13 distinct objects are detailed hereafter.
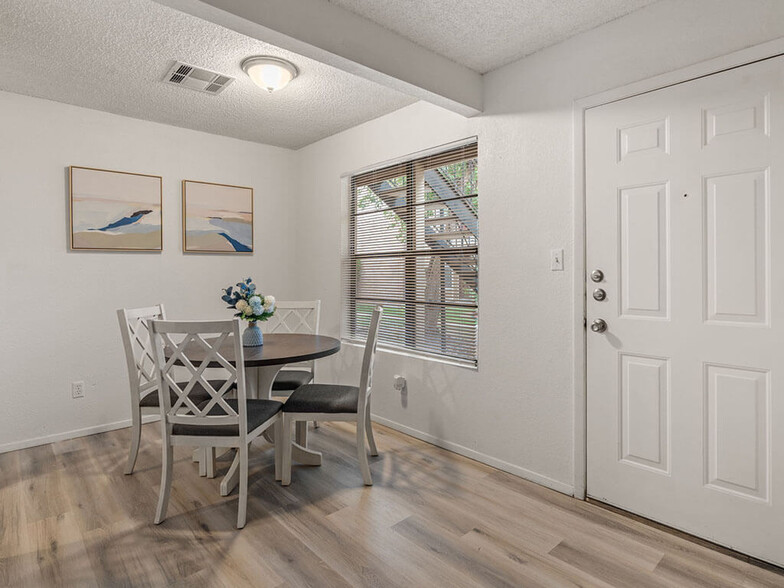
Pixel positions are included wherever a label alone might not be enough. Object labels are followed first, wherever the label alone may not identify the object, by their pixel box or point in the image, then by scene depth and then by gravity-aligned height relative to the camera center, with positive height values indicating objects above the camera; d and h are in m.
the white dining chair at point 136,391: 2.65 -0.59
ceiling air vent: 2.77 +1.34
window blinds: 3.08 +0.27
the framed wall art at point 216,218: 3.93 +0.66
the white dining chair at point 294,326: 3.12 -0.31
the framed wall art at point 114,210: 3.39 +0.63
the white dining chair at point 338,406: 2.55 -0.64
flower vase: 2.84 -0.28
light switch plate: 2.47 +0.16
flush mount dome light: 2.62 +1.27
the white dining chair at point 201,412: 2.12 -0.57
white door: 1.84 -0.08
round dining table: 2.43 -0.35
